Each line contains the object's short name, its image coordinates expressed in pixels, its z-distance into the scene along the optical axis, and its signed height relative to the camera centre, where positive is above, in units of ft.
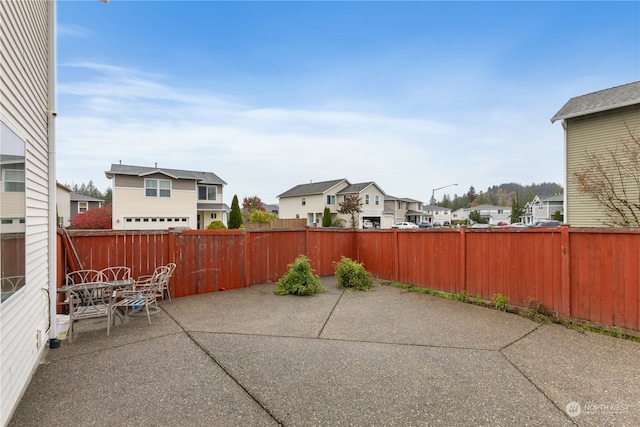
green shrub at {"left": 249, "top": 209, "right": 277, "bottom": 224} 95.25 -0.42
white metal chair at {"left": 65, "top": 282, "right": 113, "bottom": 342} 13.92 -4.43
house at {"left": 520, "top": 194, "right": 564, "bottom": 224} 126.62 +3.25
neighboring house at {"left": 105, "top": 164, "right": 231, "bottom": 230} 66.44 +4.58
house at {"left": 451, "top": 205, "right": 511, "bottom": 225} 229.68 +0.86
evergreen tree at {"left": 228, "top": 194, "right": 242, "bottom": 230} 76.23 -0.01
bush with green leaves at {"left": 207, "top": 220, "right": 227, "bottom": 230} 66.44 -2.05
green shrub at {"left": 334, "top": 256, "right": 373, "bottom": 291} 25.80 -5.44
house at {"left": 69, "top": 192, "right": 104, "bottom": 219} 104.53 +5.13
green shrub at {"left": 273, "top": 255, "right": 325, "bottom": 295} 23.31 -5.36
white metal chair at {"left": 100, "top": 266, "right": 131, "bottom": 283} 19.05 -3.72
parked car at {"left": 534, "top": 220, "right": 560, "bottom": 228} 74.91 -2.44
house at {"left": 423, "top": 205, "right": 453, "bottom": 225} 219.20 +0.29
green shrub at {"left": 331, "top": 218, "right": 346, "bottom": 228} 110.22 -2.55
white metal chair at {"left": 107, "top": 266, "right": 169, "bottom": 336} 15.66 -4.59
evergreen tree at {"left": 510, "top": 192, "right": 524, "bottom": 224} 160.62 +1.02
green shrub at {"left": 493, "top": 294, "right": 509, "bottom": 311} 18.54 -5.60
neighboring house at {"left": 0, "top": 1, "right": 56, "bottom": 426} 8.11 +0.88
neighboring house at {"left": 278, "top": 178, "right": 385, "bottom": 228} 109.91 +6.09
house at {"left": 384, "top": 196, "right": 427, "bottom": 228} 141.69 +3.20
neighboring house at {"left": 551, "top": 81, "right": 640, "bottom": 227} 31.14 +9.38
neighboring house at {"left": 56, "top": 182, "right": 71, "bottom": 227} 83.56 +4.65
